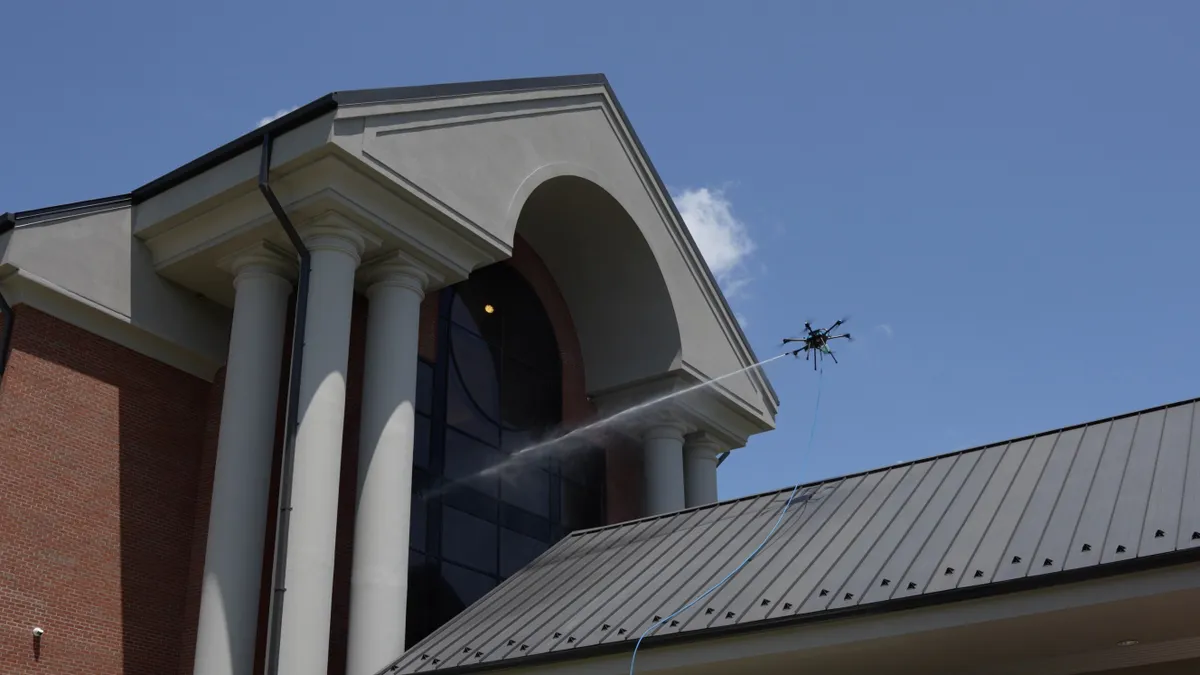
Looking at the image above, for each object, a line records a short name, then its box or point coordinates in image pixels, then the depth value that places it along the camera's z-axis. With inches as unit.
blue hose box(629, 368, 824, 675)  395.5
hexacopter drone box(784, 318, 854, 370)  754.2
